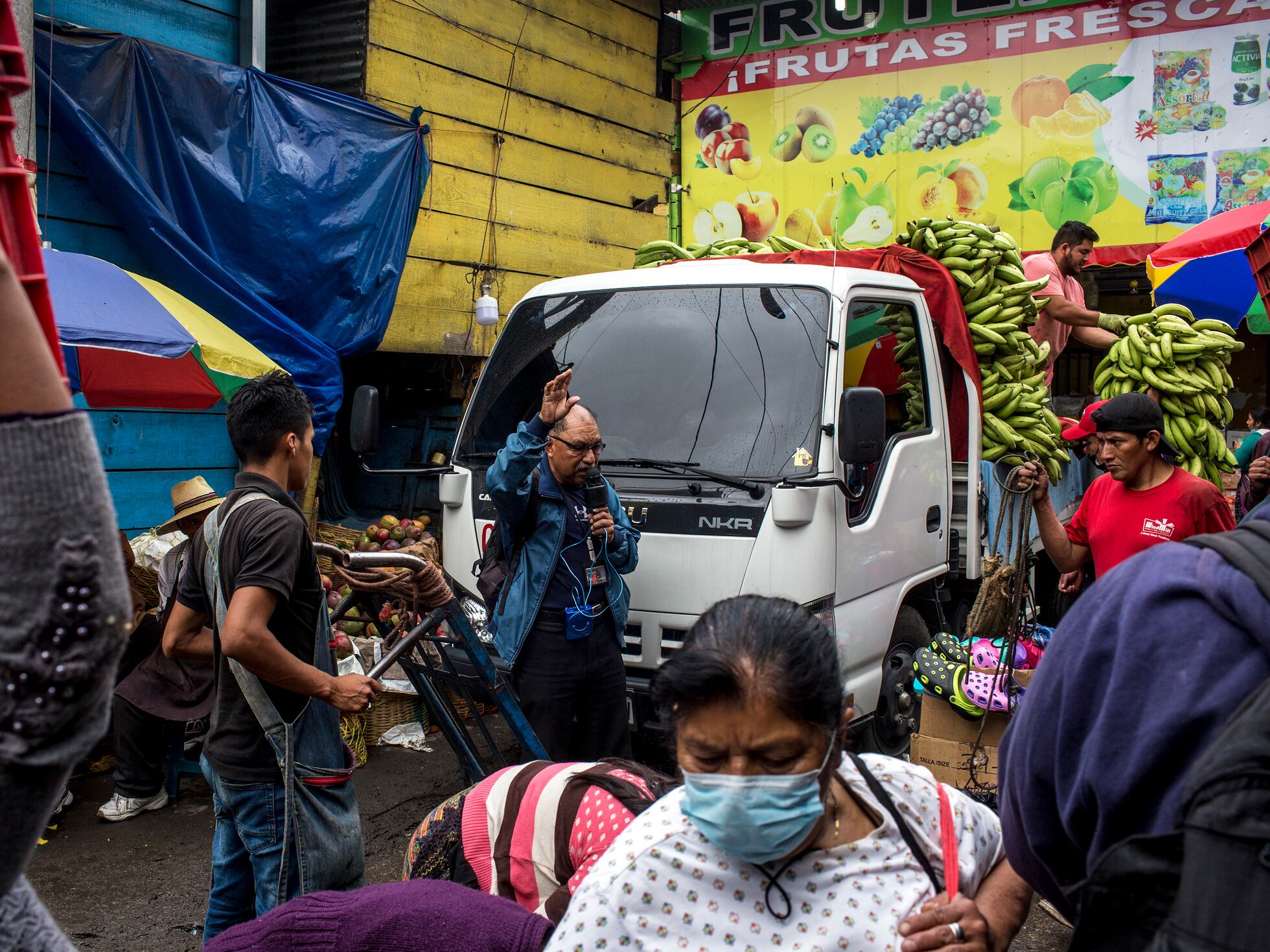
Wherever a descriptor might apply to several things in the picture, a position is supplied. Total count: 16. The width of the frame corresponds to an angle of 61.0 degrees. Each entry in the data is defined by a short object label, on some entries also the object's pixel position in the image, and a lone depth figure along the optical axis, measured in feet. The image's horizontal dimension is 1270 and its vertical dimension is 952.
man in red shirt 13.84
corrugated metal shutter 26.48
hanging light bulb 27.73
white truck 14.34
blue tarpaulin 19.70
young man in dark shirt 8.95
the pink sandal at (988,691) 14.44
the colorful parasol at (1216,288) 27.27
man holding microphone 13.50
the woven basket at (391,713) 19.39
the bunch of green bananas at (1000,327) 18.89
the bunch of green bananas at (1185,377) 20.30
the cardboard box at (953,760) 14.51
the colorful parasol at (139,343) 14.83
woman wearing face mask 5.09
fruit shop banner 31.35
